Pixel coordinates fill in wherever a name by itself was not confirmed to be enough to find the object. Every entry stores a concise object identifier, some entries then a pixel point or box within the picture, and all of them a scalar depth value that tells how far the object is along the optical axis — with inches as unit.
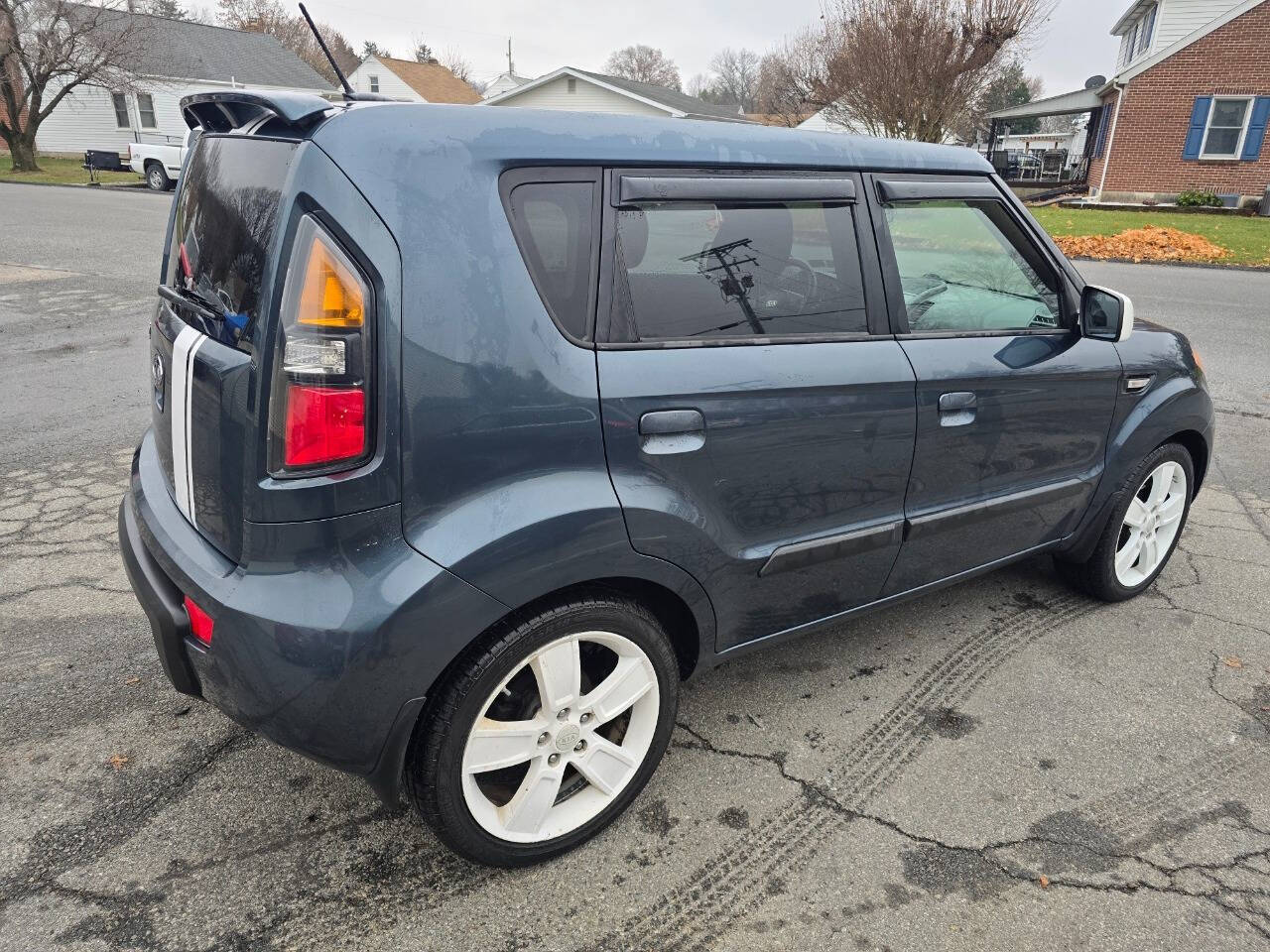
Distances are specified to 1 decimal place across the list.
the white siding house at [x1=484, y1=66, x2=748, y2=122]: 1251.8
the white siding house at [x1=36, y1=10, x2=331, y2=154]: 1567.4
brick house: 911.0
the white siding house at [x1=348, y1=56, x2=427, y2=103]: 2060.8
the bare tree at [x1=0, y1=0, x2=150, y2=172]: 1144.2
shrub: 913.5
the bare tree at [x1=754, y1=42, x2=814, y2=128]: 1665.8
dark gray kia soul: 71.6
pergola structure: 1164.8
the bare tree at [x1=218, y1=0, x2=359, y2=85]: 2509.8
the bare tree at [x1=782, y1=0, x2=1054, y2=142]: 940.0
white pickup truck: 1015.0
